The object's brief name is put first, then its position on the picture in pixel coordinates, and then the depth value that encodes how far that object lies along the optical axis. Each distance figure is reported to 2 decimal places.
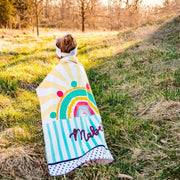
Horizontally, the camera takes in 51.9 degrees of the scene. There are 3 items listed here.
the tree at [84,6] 23.56
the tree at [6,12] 17.93
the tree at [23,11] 20.16
